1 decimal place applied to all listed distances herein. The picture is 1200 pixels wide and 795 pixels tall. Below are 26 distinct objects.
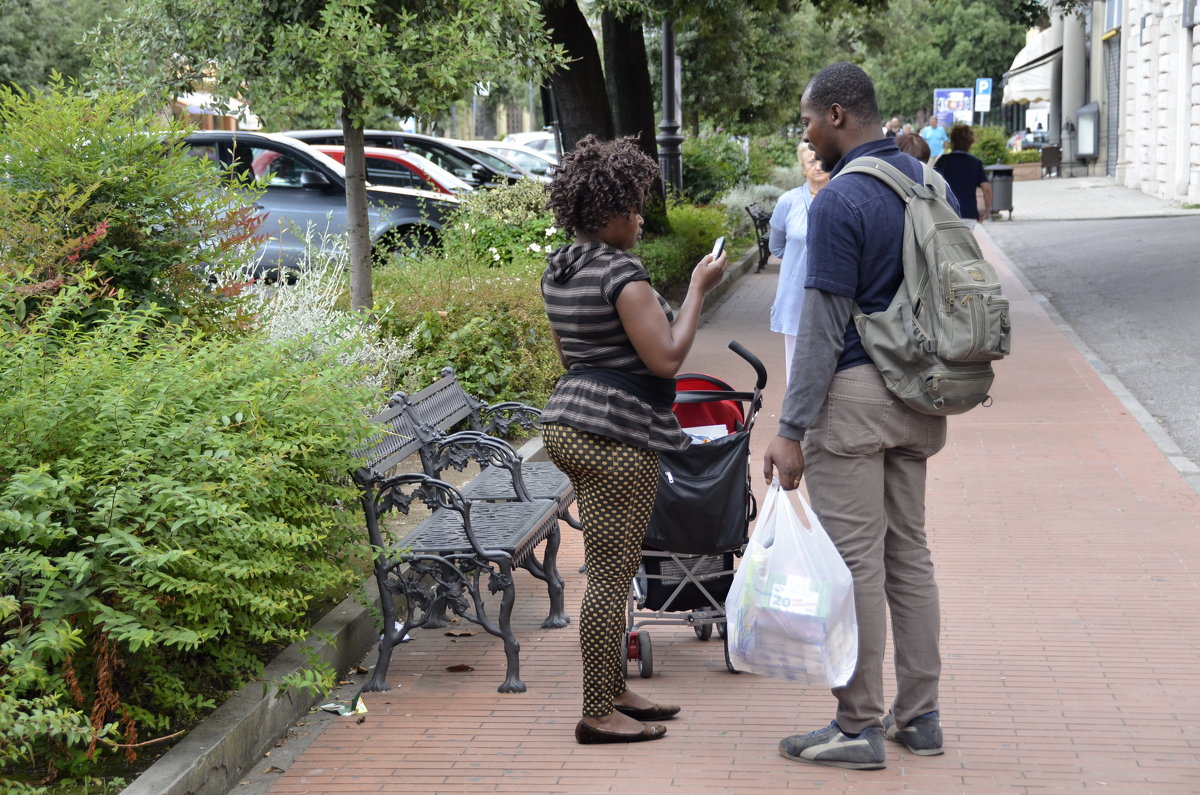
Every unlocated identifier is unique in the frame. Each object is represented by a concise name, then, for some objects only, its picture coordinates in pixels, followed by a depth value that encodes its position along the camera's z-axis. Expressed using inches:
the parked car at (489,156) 719.1
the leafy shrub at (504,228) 470.6
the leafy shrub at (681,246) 543.5
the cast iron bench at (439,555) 188.4
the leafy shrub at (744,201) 909.3
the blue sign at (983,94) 1775.3
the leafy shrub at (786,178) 1201.0
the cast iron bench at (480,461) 227.5
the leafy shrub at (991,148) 1478.8
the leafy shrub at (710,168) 957.2
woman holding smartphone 151.3
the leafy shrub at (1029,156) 1759.6
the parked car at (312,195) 541.3
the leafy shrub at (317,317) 231.1
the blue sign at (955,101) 1776.6
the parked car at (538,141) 1325.0
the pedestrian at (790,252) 253.3
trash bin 1065.5
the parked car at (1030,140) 2135.8
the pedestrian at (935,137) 1278.3
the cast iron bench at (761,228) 791.7
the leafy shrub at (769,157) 1151.6
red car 606.9
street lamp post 741.9
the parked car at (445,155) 684.1
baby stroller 181.5
